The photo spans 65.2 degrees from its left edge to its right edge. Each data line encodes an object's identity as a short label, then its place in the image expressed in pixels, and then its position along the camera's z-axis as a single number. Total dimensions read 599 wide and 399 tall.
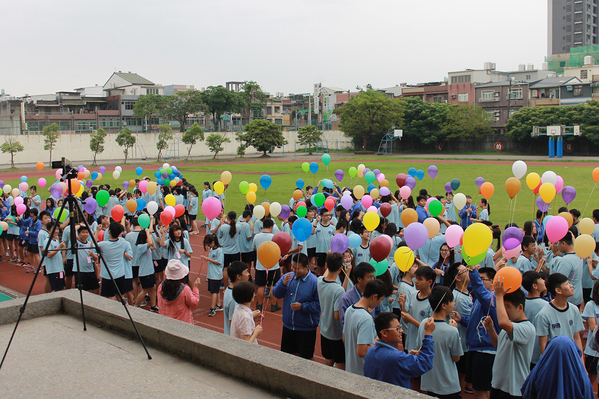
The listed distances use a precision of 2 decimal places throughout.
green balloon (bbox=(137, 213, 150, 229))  8.27
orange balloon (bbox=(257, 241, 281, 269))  5.32
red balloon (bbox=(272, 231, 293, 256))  5.80
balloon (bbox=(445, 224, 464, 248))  6.04
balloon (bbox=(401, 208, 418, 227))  7.77
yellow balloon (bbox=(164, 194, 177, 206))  10.55
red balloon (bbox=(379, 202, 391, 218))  9.02
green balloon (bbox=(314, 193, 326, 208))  10.59
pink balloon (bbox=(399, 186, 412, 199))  10.75
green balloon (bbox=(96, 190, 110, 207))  10.33
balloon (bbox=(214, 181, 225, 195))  11.23
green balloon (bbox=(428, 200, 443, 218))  8.63
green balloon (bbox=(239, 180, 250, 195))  11.42
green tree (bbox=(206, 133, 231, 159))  50.59
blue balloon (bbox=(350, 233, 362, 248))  6.86
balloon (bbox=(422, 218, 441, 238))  7.03
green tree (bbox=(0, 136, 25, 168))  42.31
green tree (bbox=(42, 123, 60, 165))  45.05
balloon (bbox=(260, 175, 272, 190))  12.66
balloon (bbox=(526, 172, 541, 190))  9.20
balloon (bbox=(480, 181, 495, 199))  9.92
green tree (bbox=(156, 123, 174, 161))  51.25
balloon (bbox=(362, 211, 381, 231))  7.35
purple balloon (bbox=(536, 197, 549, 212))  8.78
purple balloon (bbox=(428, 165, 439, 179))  14.56
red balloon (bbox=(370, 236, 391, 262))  5.33
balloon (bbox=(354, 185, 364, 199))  11.44
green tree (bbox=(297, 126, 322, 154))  55.09
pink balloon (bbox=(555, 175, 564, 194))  9.18
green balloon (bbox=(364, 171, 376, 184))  13.23
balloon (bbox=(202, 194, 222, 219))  8.43
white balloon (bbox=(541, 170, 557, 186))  9.28
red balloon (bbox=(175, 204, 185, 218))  9.23
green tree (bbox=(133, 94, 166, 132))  61.59
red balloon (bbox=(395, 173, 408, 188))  12.25
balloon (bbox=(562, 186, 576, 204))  9.42
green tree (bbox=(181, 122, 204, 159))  51.00
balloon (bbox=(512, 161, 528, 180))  10.63
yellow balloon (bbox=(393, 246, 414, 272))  5.40
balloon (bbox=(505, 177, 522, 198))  8.88
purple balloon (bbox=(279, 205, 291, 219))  9.15
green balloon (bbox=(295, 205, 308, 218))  8.81
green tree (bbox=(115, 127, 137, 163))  48.78
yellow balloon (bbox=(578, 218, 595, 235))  6.80
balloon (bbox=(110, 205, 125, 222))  8.89
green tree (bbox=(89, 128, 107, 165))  46.72
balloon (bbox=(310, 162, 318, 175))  16.23
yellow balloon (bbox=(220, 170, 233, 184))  12.43
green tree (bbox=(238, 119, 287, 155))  52.72
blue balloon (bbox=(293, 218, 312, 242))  6.44
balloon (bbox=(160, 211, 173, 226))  8.21
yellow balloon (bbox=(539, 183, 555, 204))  8.31
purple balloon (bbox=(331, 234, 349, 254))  6.02
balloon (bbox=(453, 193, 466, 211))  10.18
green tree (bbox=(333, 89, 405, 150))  54.28
